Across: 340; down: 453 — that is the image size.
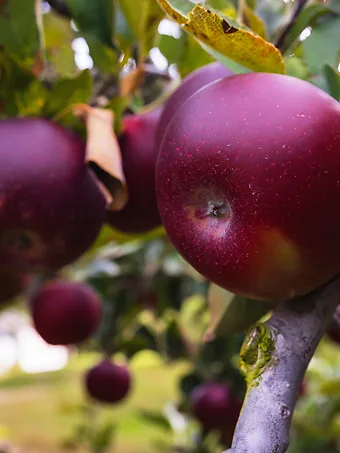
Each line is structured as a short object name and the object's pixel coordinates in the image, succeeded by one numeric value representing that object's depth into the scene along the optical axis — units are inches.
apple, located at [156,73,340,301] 15.7
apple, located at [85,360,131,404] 58.7
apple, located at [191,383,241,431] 58.0
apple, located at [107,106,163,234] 26.6
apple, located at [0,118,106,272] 23.3
